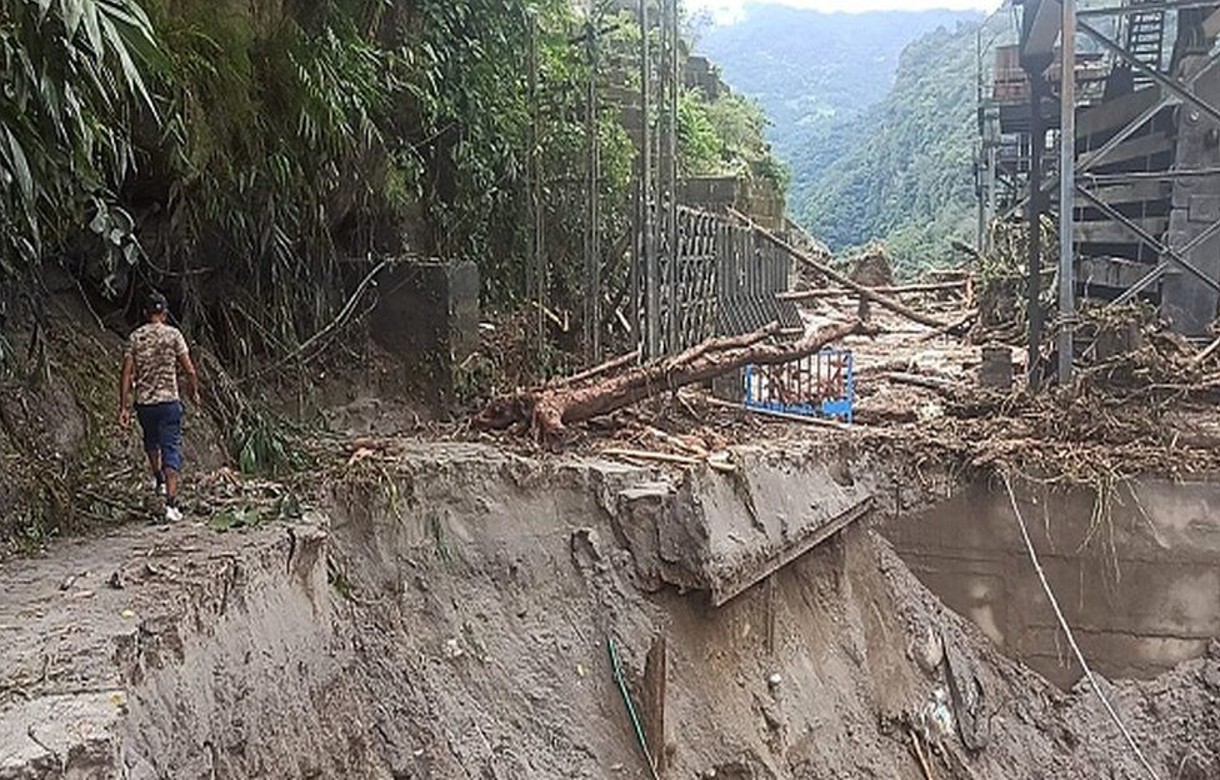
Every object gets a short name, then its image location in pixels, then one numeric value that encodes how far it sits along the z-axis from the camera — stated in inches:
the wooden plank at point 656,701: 263.4
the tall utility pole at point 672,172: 365.4
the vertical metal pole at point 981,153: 908.6
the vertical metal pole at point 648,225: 348.5
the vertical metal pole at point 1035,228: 393.4
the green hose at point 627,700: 263.0
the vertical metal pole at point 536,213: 411.2
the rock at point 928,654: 323.3
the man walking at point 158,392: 227.5
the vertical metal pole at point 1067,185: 356.8
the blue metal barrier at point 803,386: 394.3
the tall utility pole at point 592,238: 387.5
